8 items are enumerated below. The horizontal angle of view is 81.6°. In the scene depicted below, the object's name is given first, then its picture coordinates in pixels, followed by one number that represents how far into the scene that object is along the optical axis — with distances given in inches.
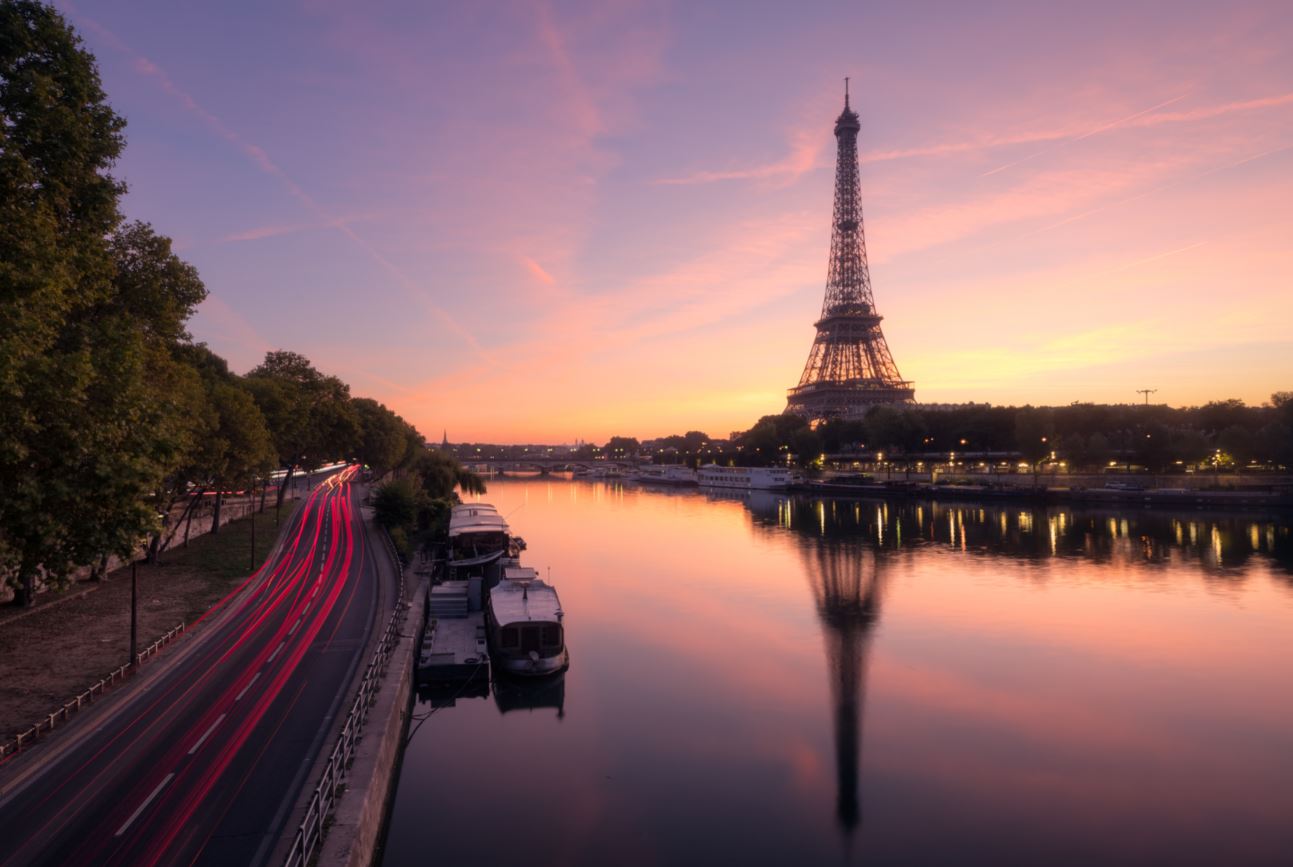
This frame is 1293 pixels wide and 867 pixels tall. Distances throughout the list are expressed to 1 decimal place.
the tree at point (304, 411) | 2576.3
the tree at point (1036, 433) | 4665.4
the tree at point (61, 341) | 634.2
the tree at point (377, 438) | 3986.2
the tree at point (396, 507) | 2411.4
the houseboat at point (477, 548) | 1781.5
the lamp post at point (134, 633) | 923.4
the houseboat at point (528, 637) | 1203.2
